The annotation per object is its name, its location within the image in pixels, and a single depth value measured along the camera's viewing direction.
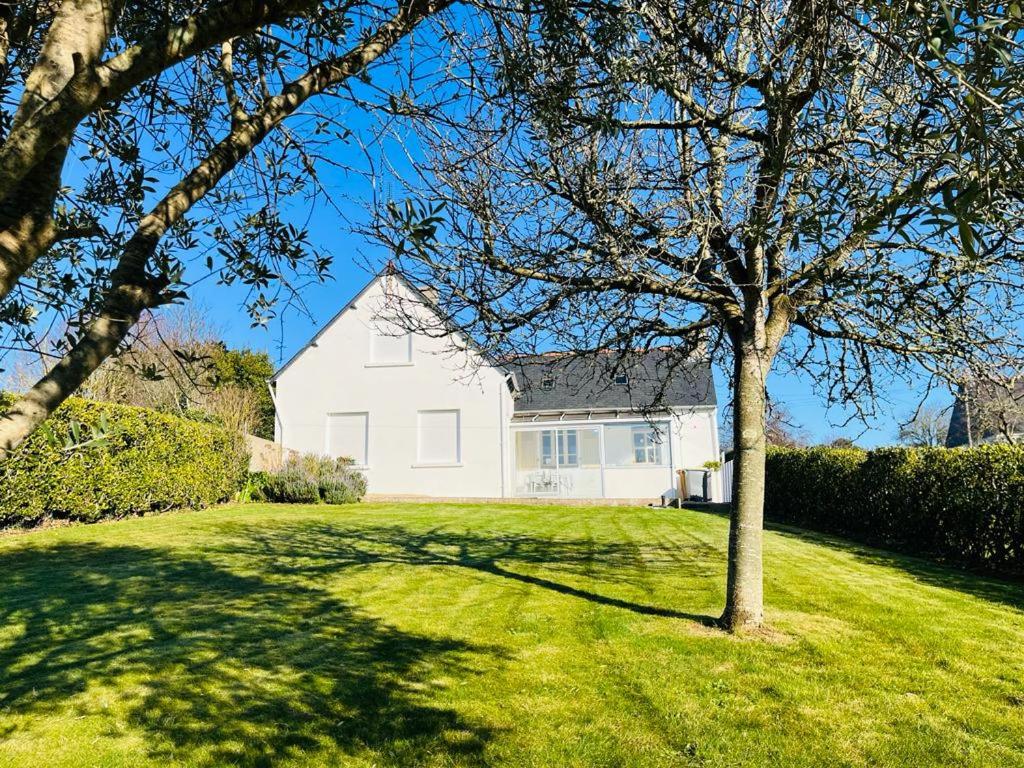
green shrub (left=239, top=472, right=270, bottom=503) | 18.19
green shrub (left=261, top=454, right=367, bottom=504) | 18.17
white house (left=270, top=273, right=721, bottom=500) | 21.92
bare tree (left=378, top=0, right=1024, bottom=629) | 3.80
